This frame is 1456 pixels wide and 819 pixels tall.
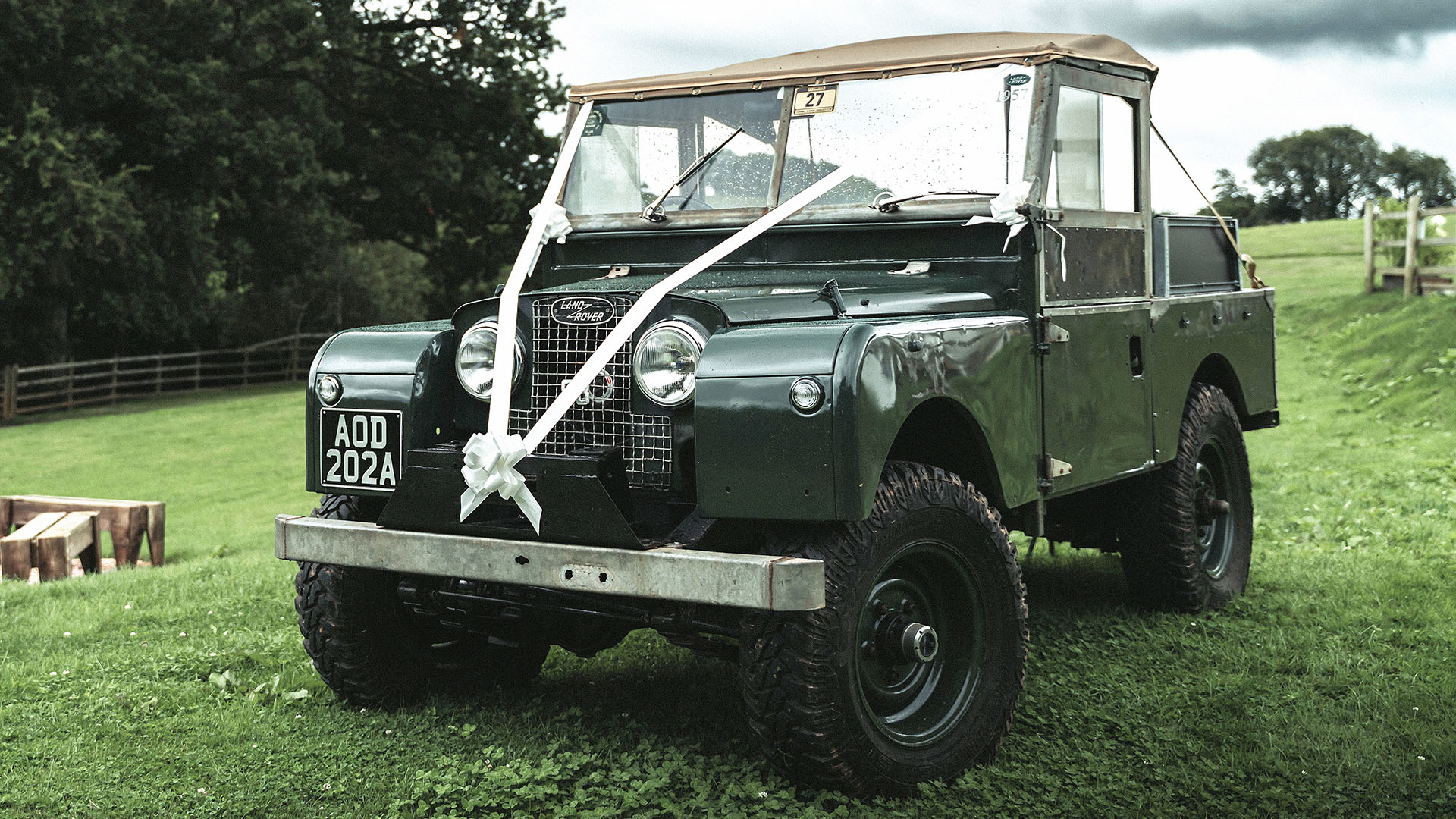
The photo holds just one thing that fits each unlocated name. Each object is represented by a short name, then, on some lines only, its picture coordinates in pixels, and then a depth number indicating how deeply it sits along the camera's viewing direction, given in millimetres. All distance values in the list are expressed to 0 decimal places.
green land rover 4180
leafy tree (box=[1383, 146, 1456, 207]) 68075
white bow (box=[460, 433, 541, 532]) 4293
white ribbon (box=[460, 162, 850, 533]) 4301
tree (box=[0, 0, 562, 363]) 22219
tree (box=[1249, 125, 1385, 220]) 79812
